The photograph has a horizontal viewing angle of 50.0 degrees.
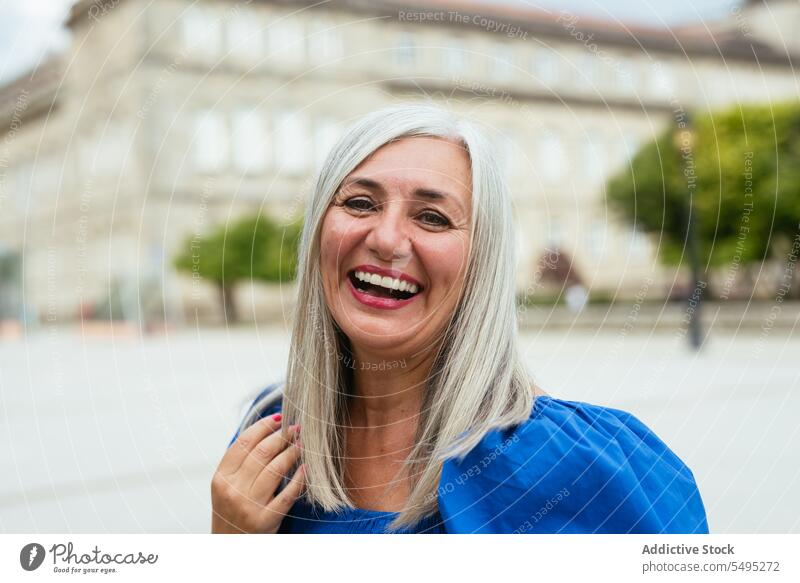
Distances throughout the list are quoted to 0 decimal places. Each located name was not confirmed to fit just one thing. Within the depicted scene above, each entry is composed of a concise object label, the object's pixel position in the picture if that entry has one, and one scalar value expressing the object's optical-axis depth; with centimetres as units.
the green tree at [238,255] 1767
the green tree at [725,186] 1565
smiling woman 134
